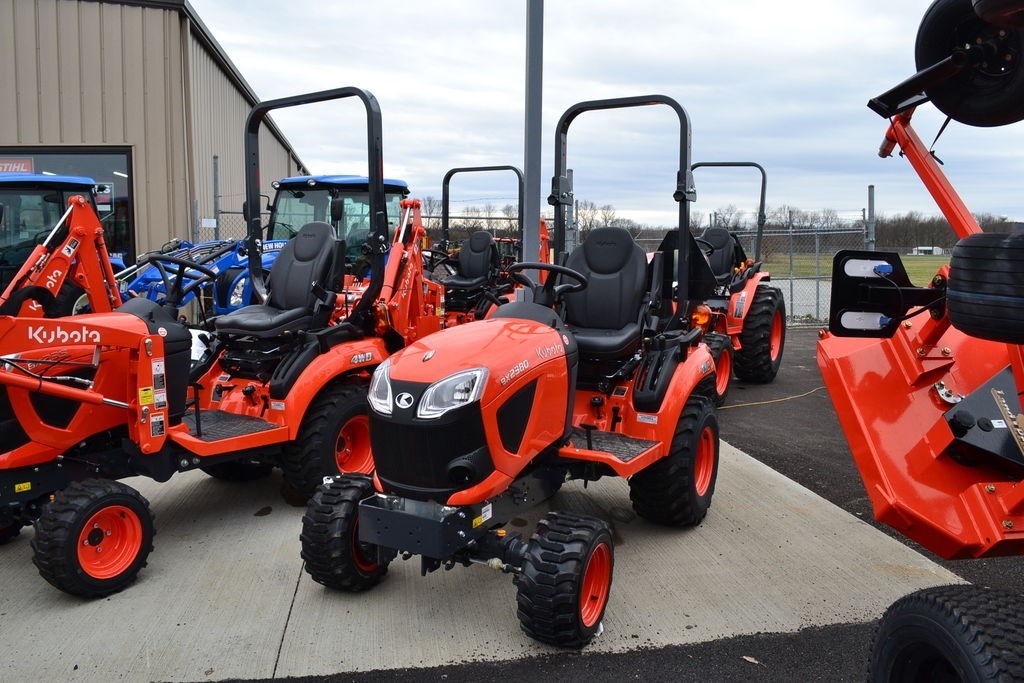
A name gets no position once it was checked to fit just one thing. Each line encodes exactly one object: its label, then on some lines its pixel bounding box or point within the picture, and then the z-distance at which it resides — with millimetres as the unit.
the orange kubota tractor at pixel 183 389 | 3961
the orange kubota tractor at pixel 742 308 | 8867
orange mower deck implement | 2059
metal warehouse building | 13859
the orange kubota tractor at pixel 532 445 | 3277
